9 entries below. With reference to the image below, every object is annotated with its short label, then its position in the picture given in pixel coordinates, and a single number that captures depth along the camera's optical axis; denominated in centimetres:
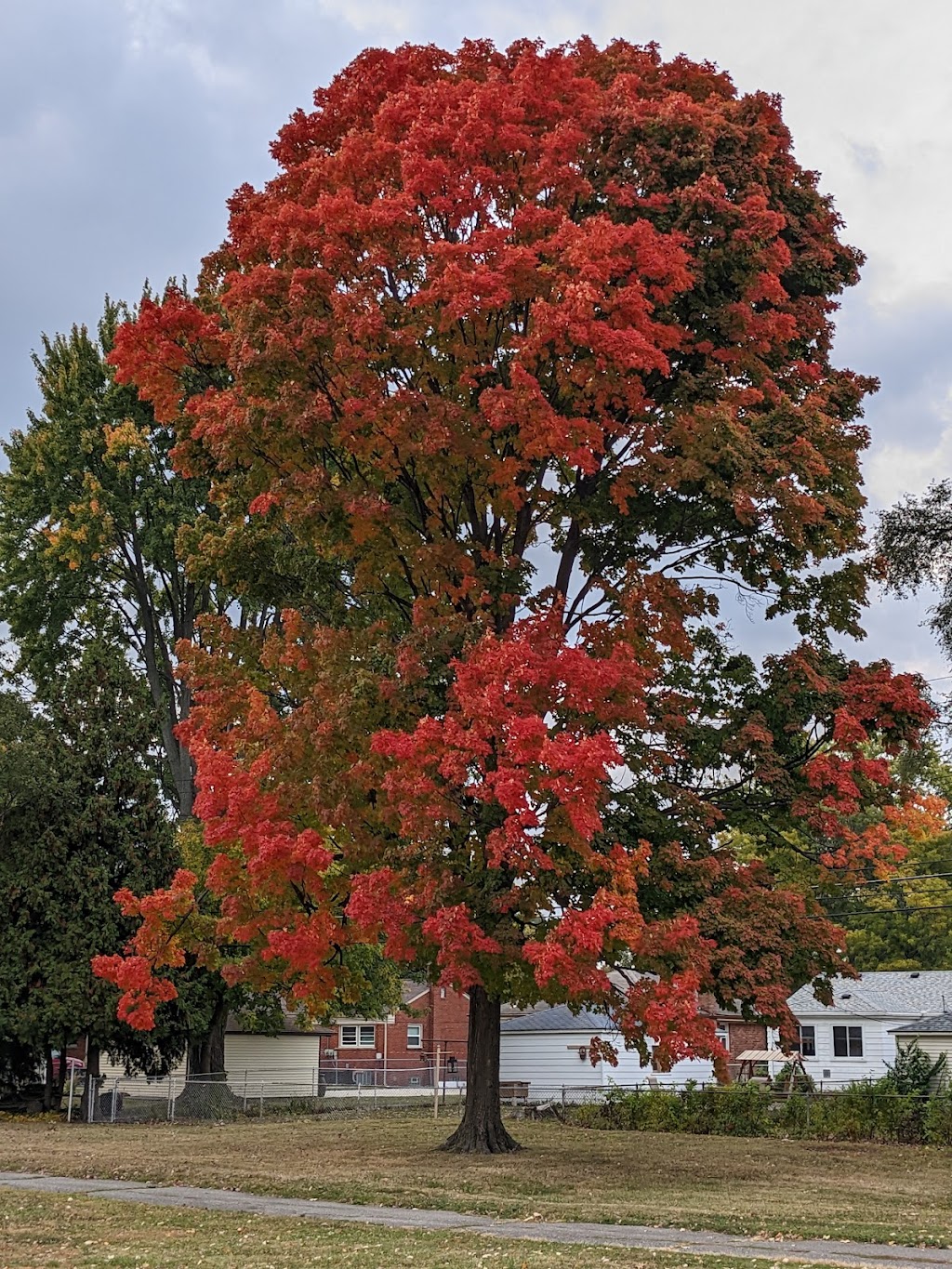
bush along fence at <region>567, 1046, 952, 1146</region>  2647
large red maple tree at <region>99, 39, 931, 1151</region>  1702
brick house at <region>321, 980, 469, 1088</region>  5466
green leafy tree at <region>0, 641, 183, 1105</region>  3194
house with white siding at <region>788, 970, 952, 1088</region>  4097
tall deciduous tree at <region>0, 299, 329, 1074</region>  3425
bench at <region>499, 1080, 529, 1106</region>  4431
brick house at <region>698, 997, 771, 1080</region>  4934
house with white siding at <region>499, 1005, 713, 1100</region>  4419
